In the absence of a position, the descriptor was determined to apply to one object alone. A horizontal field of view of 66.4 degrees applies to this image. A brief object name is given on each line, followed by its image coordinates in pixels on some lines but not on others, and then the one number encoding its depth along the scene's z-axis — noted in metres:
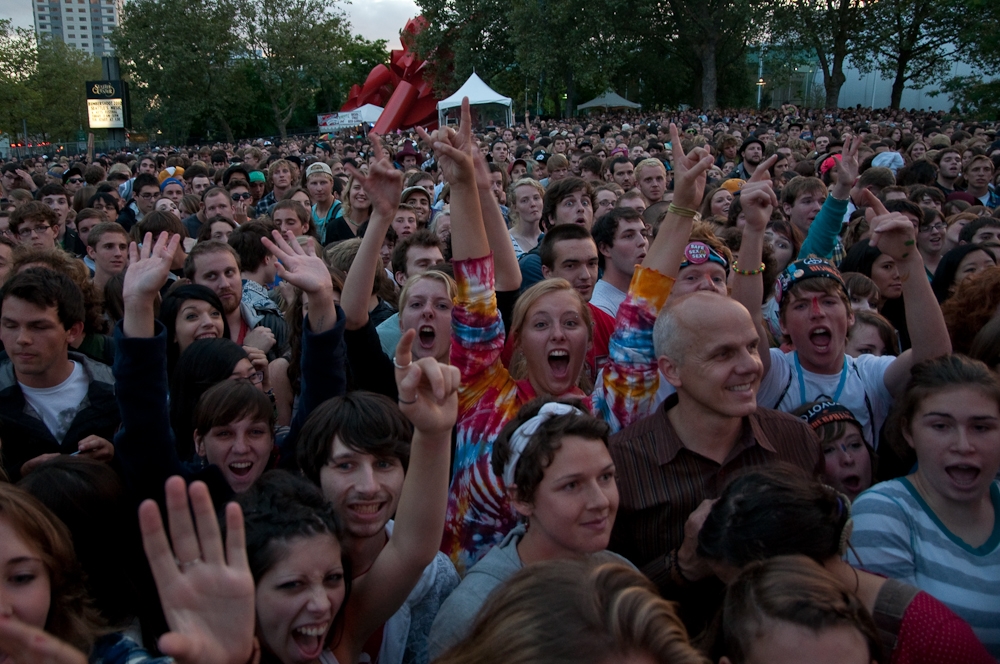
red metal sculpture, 48.91
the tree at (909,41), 38.69
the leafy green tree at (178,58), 47.03
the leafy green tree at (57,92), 58.88
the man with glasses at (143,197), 8.38
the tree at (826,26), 40.38
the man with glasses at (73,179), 11.20
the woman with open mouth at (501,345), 2.67
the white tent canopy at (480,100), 32.31
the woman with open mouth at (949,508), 2.23
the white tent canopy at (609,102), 46.27
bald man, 2.45
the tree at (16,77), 48.68
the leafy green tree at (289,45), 51.69
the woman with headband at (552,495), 2.16
